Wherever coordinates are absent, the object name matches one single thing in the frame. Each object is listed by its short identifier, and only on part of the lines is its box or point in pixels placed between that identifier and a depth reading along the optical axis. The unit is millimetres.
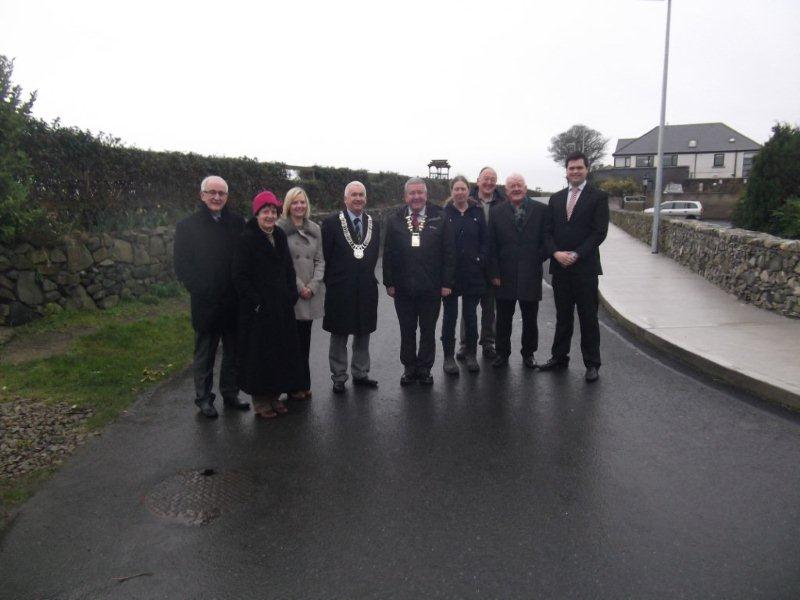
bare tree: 92912
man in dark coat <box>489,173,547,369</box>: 6258
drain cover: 3570
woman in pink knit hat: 4855
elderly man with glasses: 4984
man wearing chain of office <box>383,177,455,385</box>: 5734
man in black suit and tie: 5996
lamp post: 17047
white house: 68875
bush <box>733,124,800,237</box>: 13172
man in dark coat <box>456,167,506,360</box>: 6461
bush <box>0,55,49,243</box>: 7203
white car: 37947
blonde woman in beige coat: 5418
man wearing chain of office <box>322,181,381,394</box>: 5594
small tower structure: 35088
